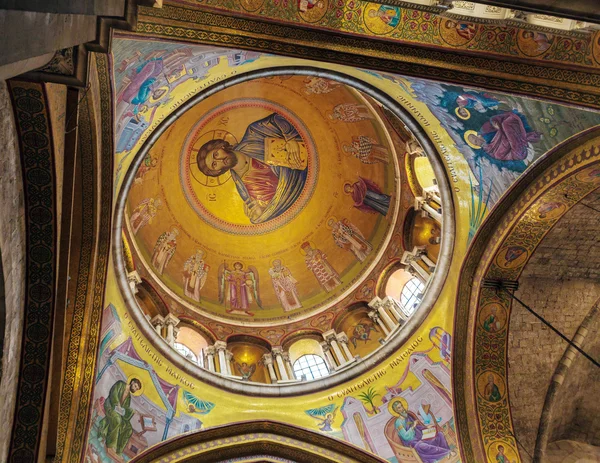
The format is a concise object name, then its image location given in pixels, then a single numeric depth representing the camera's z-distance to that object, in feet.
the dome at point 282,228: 49.19
